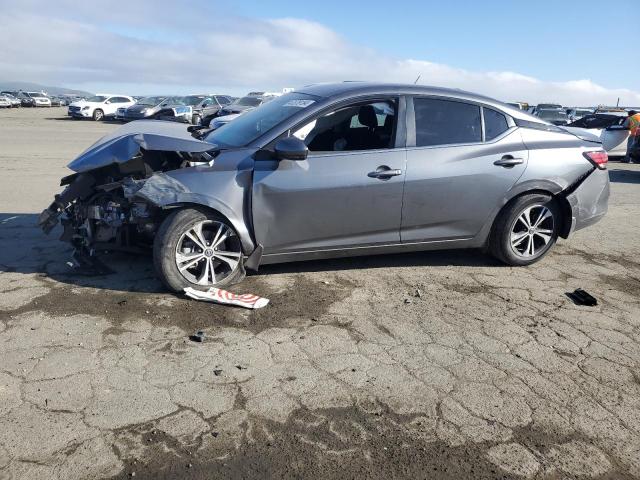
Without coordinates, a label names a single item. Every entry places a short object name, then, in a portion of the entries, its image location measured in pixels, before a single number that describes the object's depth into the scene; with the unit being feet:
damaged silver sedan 14.76
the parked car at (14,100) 163.93
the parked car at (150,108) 90.43
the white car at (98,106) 108.99
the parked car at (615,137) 50.80
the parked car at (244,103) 78.54
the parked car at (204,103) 92.47
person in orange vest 44.75
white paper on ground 14.28
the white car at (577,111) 101.49
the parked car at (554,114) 84.74
